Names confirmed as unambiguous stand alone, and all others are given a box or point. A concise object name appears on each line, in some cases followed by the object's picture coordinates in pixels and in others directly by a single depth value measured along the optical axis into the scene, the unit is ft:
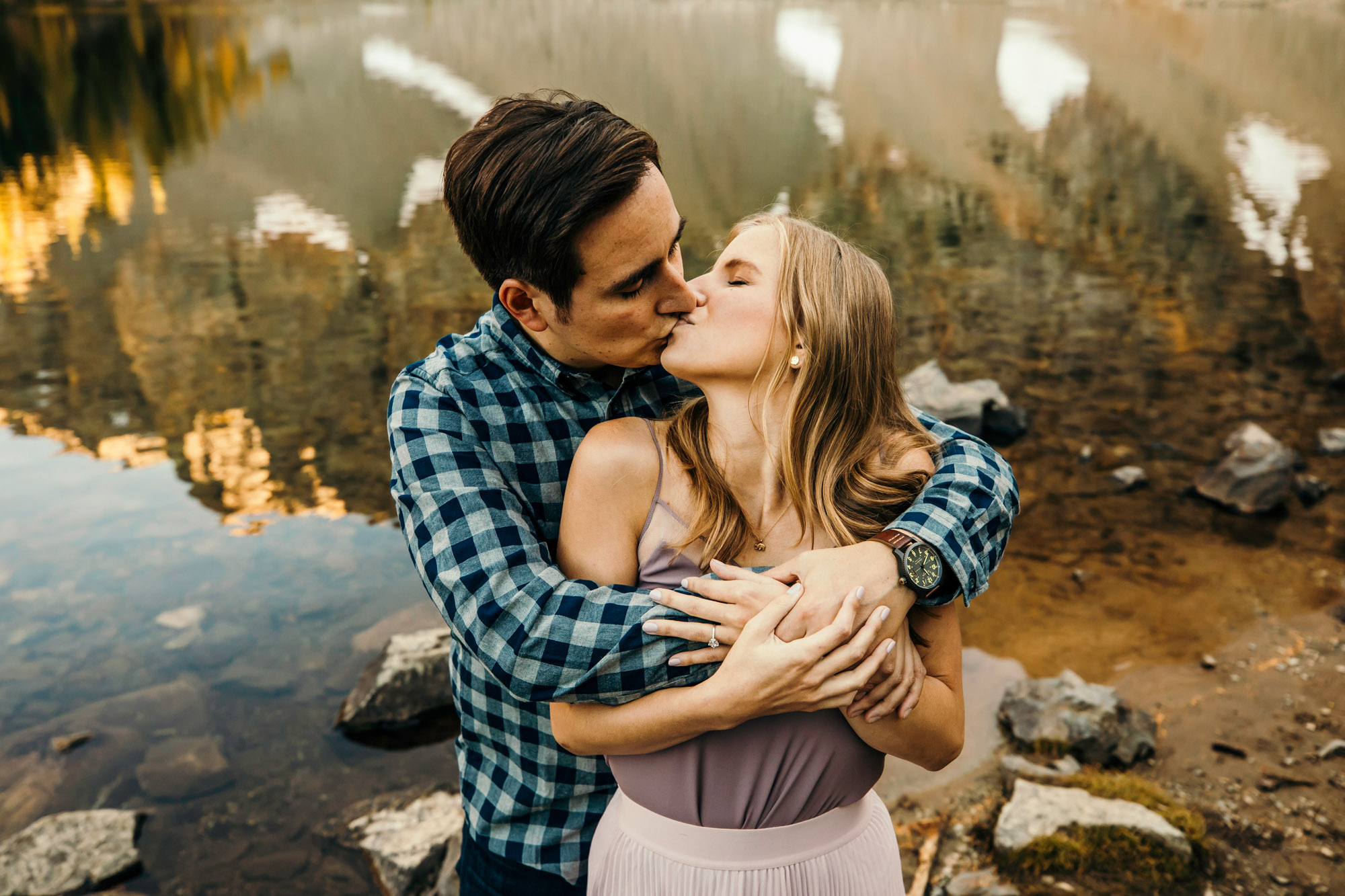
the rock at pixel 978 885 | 10.85
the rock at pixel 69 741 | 16.12
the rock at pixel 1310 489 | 21.44
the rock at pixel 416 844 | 12.28
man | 5.08
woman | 5.12
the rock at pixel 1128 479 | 22.47
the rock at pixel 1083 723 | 13.32
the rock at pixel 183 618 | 19.51
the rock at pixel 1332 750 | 13.01
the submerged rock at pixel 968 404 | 24.48
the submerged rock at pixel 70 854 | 12.76
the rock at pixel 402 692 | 15.94
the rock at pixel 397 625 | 18.42
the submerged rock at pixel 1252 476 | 21.01
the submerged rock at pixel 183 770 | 15.06
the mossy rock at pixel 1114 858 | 10.78
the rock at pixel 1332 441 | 24.12
